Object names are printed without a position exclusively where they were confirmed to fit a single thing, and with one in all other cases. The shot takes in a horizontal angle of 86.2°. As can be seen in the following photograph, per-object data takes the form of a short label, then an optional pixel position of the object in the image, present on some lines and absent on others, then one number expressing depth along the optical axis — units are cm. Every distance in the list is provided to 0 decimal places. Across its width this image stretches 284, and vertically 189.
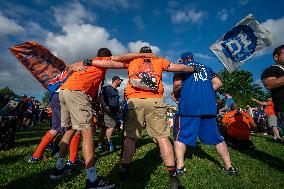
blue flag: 391
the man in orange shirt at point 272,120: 715
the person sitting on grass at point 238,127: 490
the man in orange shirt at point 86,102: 216
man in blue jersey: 291
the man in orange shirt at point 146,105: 249
